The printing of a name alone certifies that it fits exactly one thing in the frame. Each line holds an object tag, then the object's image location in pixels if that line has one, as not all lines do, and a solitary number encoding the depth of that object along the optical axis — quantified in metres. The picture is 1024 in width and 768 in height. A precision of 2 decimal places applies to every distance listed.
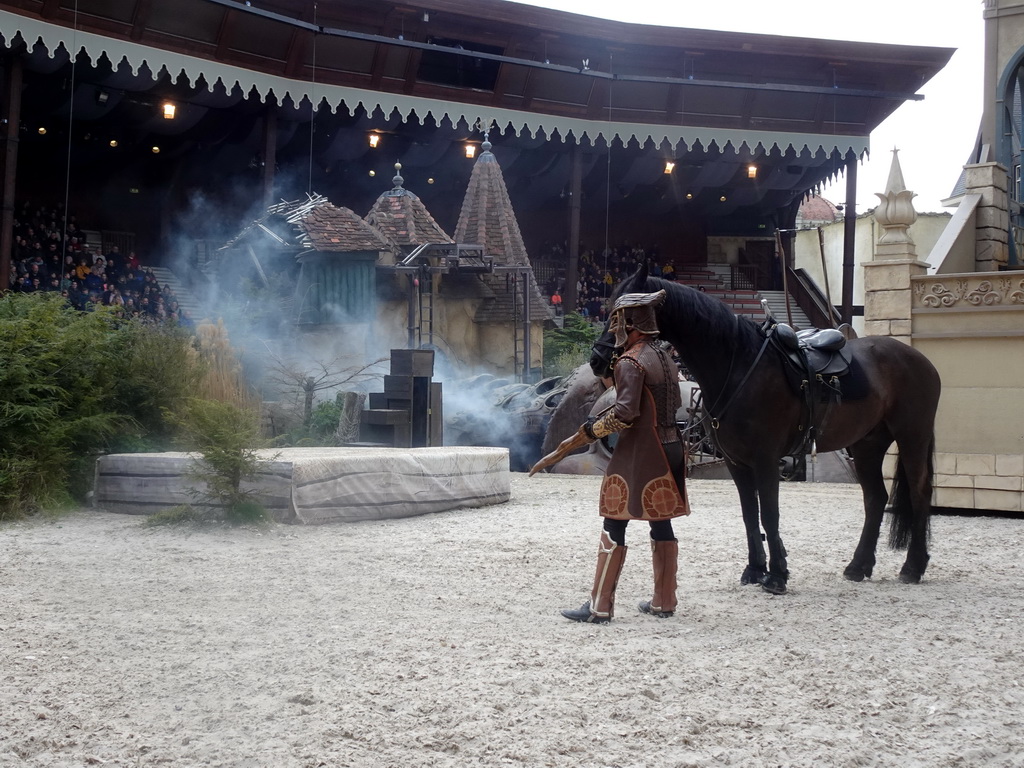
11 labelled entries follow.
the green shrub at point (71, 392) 8.84
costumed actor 5.25
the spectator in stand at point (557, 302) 27.58
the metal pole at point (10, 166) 17.97
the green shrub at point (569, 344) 21.56
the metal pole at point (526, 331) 20.77
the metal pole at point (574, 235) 26.48
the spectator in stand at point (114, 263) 21.78
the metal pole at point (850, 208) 29.06
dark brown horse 6.00
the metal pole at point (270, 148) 21.91
